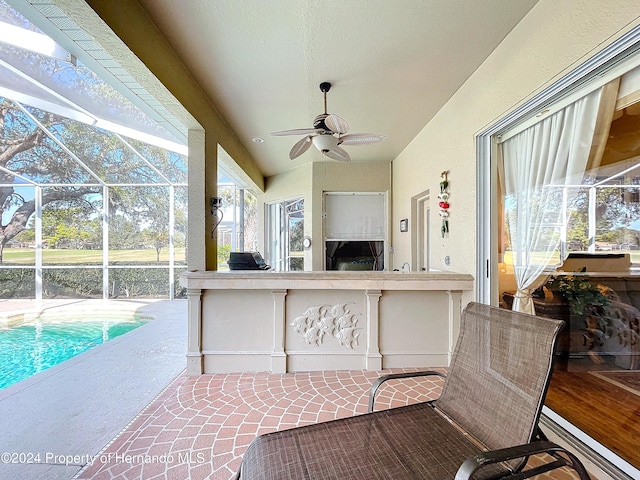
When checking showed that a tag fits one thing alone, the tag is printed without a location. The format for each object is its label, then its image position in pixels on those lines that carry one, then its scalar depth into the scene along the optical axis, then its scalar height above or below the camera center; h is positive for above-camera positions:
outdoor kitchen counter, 2.71 -0.76
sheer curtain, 1.75 +0.45
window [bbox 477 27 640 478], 1.62 +0.08
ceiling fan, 2.60 +1.05
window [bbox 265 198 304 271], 6.19 +0.21
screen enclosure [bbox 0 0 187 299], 5.84 +0.79
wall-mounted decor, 3.08 +0.45
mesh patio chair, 1.10 -0.86
